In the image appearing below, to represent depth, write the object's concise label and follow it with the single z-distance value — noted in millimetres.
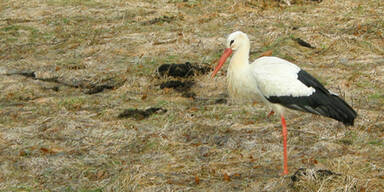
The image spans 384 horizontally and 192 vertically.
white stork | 12203
